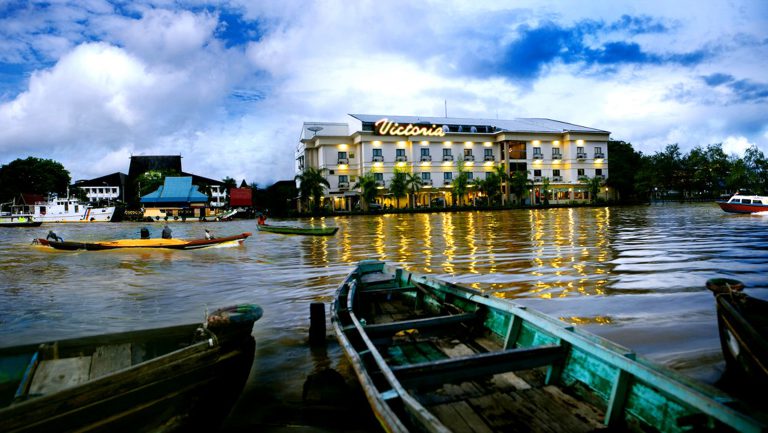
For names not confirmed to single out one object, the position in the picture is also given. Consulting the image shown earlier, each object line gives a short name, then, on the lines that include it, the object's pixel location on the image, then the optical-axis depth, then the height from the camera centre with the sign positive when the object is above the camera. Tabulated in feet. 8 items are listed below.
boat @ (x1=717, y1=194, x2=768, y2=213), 110.63 -3.69
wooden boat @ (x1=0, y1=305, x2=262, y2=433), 9.52 -4.81
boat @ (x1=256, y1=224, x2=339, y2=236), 82.79 -5.60
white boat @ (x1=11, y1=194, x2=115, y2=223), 177.17 -1.17
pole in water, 21.09 -5.88
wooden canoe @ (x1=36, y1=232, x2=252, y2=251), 64.69 -5.54
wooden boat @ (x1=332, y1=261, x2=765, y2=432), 8.86 -4.76
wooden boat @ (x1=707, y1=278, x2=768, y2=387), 11.83 -3.91
